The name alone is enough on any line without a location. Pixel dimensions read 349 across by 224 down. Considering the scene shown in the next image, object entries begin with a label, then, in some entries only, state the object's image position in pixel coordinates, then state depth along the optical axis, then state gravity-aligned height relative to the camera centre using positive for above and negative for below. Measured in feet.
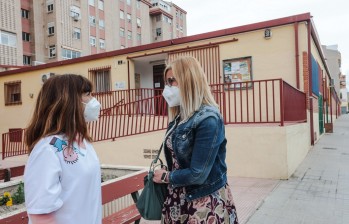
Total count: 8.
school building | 21.01 +2.11
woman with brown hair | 4.48 -0.74
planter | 7.09 -2.82
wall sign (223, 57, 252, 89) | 30.14 +4.14
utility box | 51.13 -3.47
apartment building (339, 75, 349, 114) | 253.42 +2.67
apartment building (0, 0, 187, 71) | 93.30 +32.52
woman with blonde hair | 5.76 -0.92
